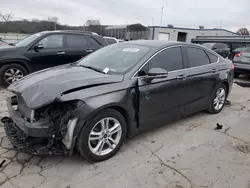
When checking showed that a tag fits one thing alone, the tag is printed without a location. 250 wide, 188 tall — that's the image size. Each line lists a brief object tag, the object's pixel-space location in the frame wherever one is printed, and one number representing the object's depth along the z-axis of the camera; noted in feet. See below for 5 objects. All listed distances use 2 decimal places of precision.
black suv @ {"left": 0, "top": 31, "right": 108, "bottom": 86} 19.62
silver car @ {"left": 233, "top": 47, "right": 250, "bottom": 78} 27.78
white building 94.38
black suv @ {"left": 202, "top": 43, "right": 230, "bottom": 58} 48.34
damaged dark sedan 8.30
